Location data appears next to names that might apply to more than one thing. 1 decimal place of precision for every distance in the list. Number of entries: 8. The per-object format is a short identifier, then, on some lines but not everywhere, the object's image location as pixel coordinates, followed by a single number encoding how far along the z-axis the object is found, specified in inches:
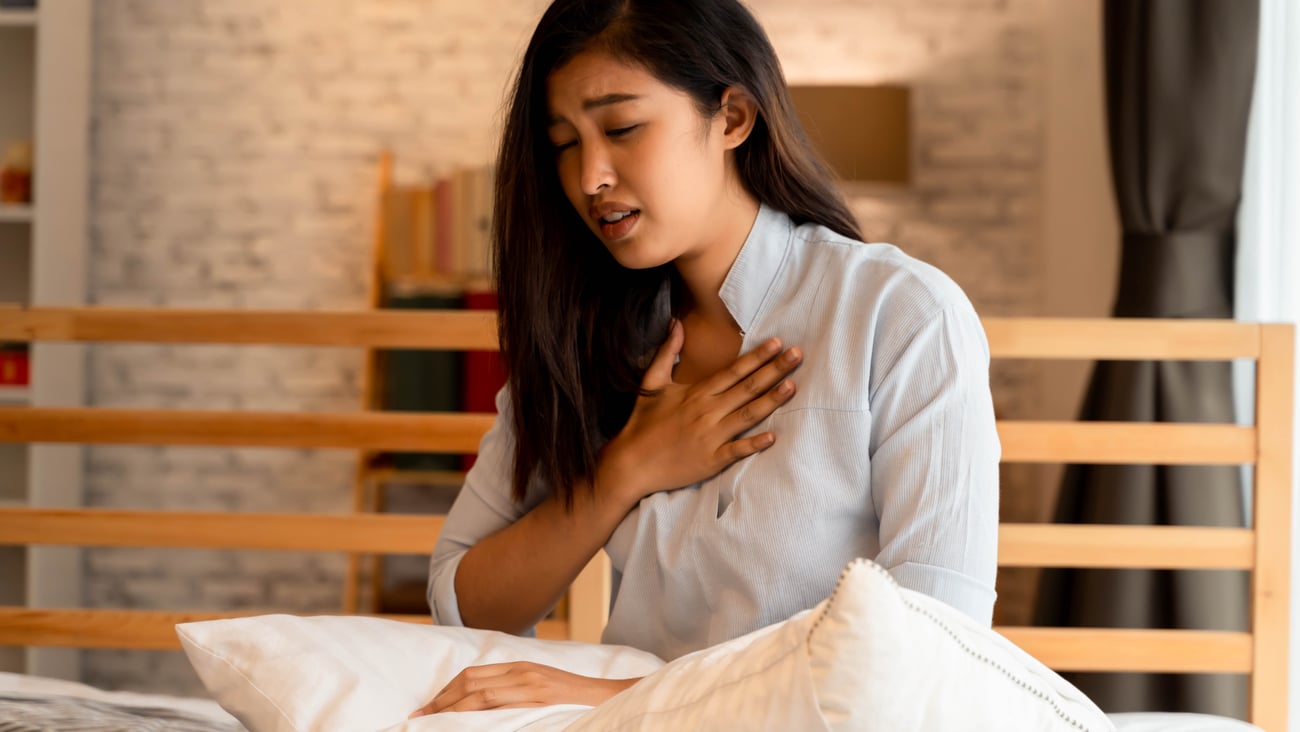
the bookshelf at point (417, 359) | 140.4
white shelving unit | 136.3
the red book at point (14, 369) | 136.8
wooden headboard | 71.8
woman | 43.9
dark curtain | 90.7
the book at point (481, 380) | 138.3
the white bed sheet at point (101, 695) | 49.0
